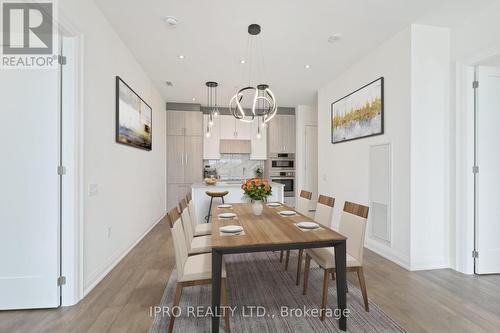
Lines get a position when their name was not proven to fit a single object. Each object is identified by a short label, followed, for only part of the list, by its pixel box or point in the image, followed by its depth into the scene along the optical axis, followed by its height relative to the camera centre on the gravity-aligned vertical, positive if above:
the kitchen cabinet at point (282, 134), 6.47 +0.87
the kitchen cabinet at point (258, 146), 6.56 +0.54
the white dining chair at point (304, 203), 3.14 -0.50
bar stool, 3.95 -0.47
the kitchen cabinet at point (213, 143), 6.37 +0.60
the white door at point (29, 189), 1.98 -0.21
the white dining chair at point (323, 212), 2.46 -0.51
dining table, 1.58 -0.53
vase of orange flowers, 2.49 -0.28
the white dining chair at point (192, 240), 2.20 -0.78
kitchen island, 4.25 -0.54
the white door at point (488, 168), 2.69 -0.01
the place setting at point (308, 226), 2.00 -0.51
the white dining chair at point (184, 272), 1.66 -0.78
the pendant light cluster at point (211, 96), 4.60 +1.61
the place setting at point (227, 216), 2.40 -0.52
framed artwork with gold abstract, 3.31 +0.83
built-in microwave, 6.49 +0.13
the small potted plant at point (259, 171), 6.77 -0.15
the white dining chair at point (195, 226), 2.70 -0.77
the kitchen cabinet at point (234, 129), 6.42 +0.99
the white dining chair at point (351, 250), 1.92 -0.73
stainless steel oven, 6.44 -0.39
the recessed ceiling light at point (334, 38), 2.99 +1.64
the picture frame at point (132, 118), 3.01 +0.69
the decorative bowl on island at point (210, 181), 4.47 -0.30
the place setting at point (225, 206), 3.00 -0.52
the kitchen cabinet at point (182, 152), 6.06 +0.34
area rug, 1.78 -1.21
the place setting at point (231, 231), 1.84 -0.52
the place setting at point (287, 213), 2.52 -0.51
